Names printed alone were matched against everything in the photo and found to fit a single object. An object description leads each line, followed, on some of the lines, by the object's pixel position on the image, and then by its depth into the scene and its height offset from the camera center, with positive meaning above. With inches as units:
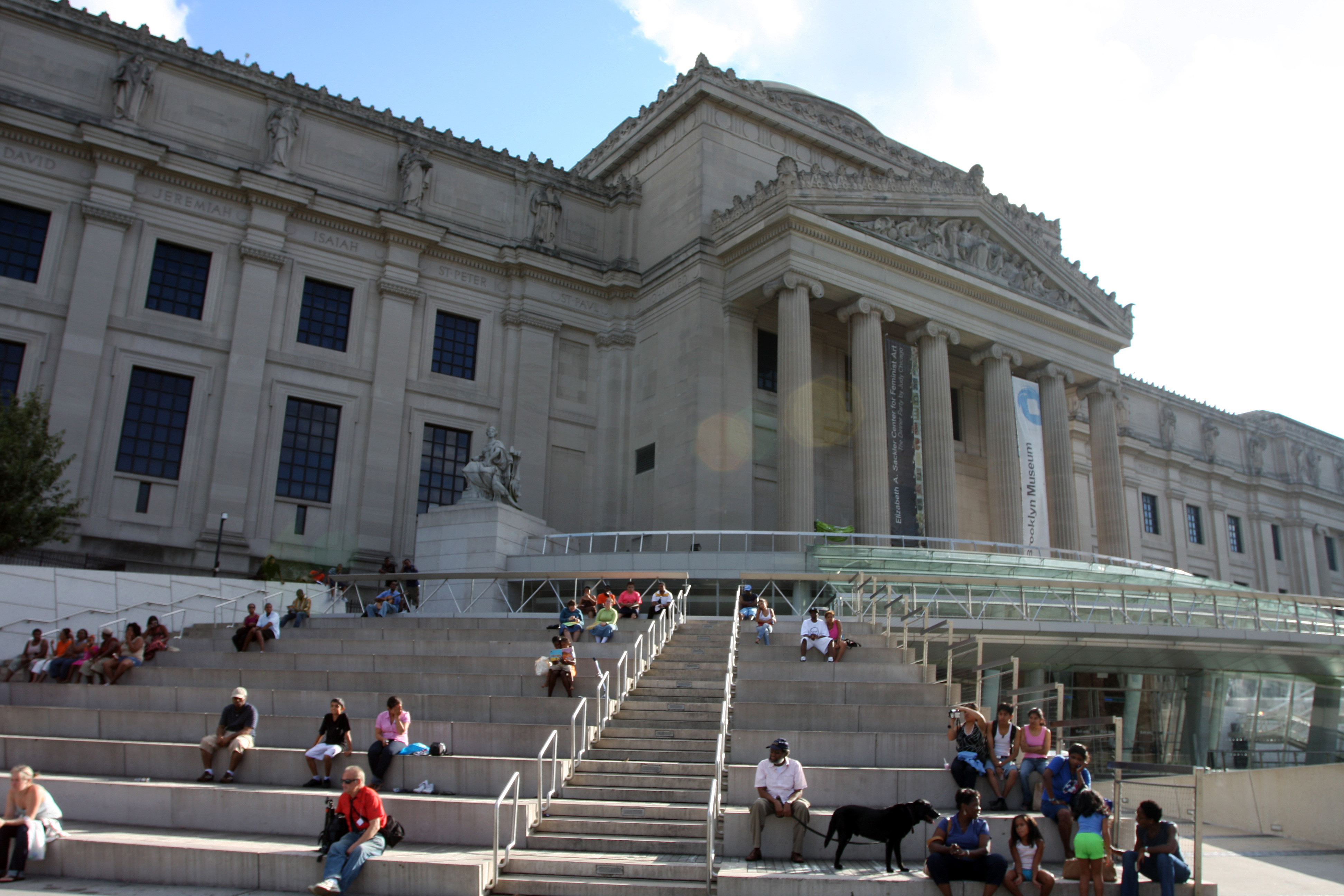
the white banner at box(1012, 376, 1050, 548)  1477.6 +343.6
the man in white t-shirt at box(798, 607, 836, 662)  664.4 +41.8
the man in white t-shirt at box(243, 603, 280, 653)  737.6 +37.6
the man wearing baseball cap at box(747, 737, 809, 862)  423.2 -35.0
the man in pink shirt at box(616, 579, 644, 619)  817.5 +71.2
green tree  997.8 +182.8
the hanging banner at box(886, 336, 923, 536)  1376.7 +342.8
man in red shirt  387.5 -53.5
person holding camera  465.4 -16.0
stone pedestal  1085.8 +156.9
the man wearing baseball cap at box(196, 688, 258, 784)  493.4 -23.2
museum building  1261.1 +505.2
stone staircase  397.1 -45.9
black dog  416.5 -44.2
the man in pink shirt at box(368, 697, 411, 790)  478.3 -21.6
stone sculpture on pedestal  1115.9 +223.3
